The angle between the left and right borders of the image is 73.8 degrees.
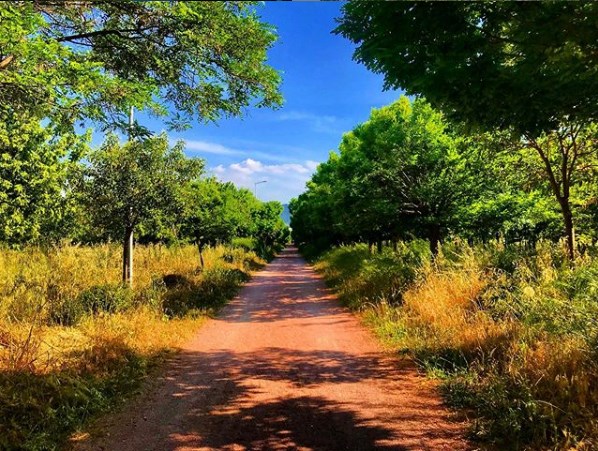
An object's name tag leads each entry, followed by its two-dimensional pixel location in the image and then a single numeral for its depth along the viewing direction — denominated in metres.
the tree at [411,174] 11.66
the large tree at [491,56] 2.92
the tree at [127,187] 10.98
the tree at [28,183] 12.77
